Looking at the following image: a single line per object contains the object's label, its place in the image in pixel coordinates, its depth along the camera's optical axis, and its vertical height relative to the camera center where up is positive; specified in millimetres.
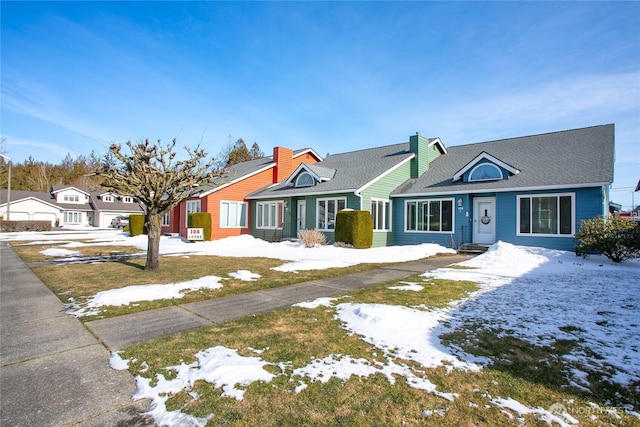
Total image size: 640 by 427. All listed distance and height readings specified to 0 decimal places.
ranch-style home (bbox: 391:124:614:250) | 13000 +1077
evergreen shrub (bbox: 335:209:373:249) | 15531 -518
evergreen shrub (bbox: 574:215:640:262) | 10477 -643
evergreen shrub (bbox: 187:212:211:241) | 20312 -317
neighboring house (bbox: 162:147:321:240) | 21203 +1409
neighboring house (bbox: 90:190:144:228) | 49688 +1082
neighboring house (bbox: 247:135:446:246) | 17438 +1439
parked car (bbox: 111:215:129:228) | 46109 -748
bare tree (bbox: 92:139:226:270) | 9407 +1221
